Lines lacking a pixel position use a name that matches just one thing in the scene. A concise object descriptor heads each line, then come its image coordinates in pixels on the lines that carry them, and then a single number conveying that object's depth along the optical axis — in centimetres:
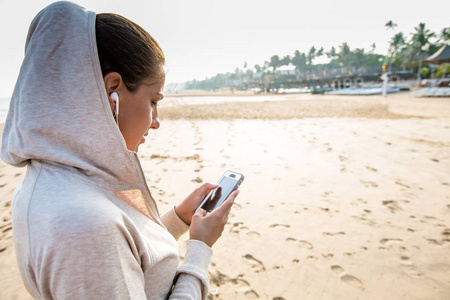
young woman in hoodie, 61
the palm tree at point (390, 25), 6291
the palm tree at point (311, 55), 8650
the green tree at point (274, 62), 9881
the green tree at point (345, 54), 7204
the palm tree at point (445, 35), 4720
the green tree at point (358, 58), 7038
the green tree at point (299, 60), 9100
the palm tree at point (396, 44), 6263
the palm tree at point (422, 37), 5209
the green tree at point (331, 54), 8312
